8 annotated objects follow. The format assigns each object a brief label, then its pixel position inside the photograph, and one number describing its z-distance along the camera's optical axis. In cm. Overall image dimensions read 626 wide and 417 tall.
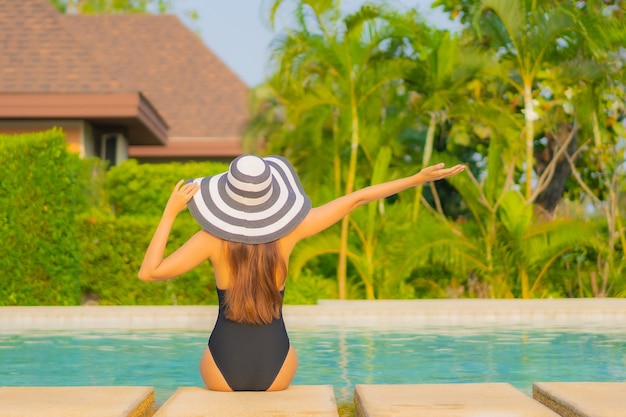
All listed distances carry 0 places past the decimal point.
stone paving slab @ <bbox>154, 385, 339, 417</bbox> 429
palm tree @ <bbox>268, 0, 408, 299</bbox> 1420
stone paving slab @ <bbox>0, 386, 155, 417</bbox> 431
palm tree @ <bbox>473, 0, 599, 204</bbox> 1444
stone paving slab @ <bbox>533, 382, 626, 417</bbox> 437
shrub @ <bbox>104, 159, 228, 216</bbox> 1711
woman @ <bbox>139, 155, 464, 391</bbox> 498
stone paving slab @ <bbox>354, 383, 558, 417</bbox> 432
